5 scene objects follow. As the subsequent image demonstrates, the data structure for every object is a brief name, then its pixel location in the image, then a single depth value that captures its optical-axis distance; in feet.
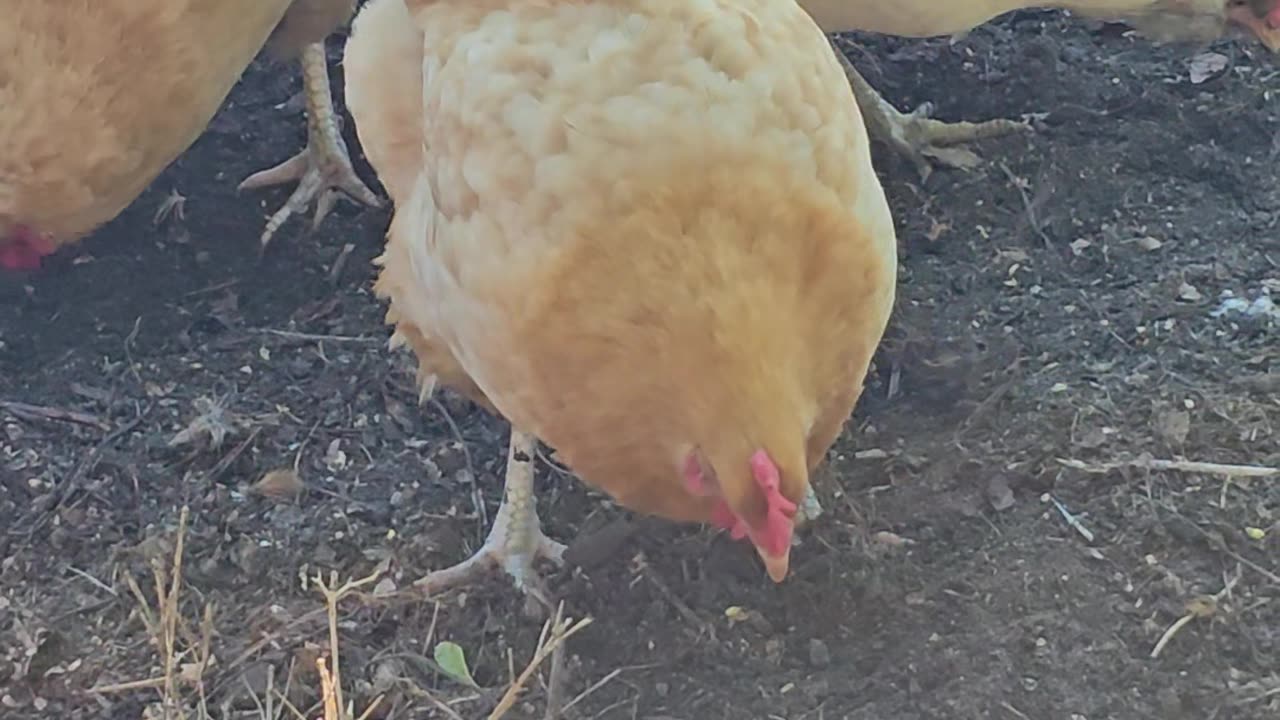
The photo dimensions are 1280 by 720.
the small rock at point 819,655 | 6.68
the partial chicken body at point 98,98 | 7.77
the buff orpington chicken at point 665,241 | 5.49
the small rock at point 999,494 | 7.22
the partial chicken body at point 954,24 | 8.53
